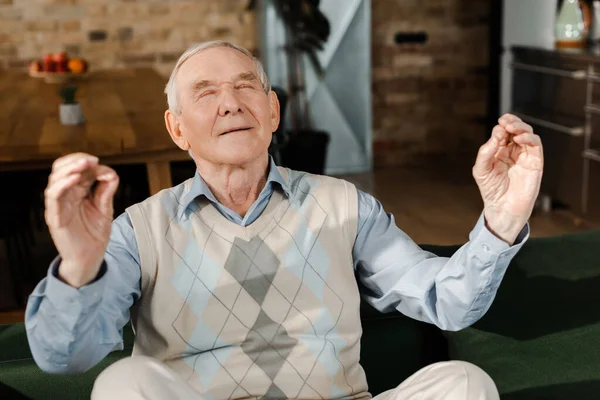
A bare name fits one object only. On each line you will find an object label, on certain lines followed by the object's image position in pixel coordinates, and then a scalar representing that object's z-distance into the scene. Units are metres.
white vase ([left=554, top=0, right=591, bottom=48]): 4.81
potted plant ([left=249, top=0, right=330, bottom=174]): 5.48
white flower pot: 3.36
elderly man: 1.42
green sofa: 1.76
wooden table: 2.96
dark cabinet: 4.43
